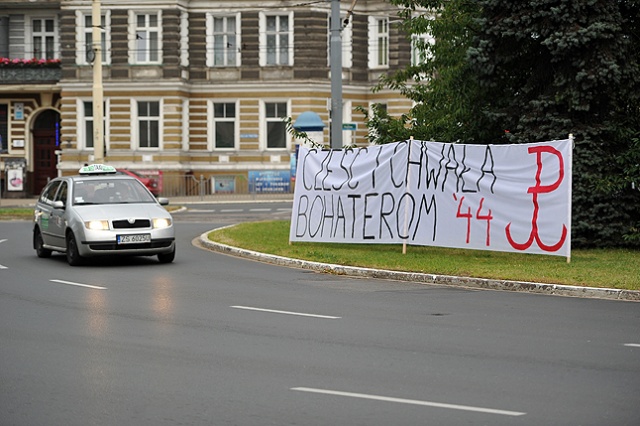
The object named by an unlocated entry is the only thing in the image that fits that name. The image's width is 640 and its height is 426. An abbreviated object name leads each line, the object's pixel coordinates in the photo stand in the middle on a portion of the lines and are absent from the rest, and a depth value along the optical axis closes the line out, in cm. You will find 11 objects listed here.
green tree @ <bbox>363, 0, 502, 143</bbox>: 2441
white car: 1995
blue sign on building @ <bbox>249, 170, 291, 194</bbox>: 5288
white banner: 1925
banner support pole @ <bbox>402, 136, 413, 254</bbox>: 2147
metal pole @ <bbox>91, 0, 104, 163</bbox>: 3869
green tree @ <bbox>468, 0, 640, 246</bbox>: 2166
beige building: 5409
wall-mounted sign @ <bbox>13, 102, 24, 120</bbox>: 5672
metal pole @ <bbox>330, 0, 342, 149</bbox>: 2780
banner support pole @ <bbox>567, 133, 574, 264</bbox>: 1867
